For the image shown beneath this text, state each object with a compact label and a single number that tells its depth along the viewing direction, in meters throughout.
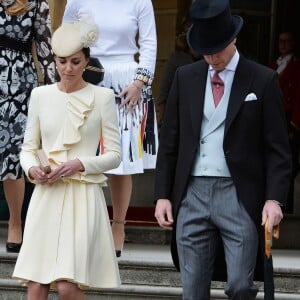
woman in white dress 16.17
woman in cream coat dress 13.46
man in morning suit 12.48
